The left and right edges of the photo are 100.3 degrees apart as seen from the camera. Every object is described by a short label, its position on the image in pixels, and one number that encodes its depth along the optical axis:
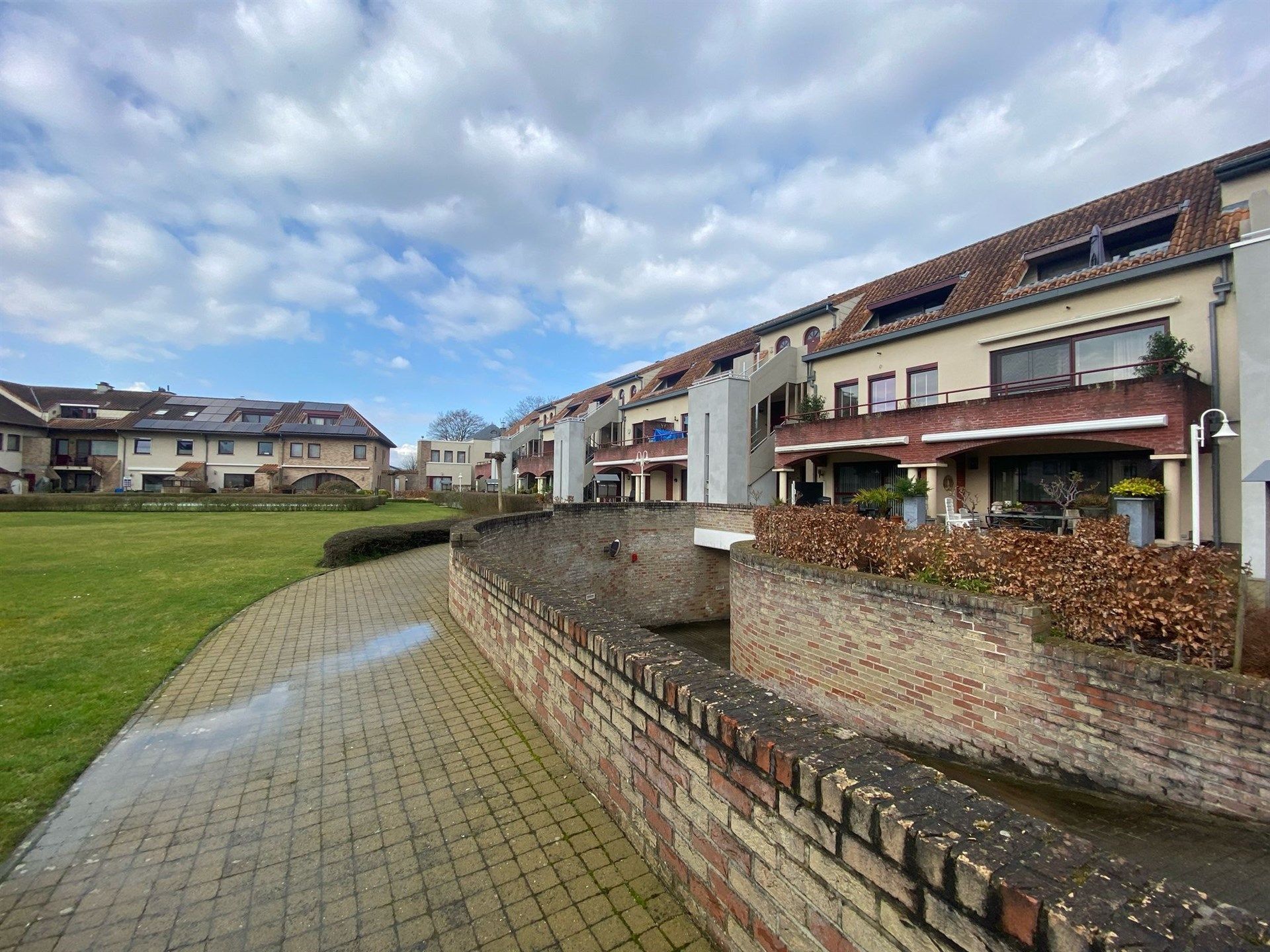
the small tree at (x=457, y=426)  81.19
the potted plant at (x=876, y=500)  14.07
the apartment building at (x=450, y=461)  58.88
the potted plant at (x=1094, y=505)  11.53
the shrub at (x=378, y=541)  13.62
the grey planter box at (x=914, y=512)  13.34
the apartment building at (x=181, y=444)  41.19
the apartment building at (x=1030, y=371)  10.87
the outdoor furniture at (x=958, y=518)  11.46
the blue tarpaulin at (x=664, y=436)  25.86
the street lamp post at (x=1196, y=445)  8.16
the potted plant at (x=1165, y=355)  11.19
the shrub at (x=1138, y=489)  10.27
